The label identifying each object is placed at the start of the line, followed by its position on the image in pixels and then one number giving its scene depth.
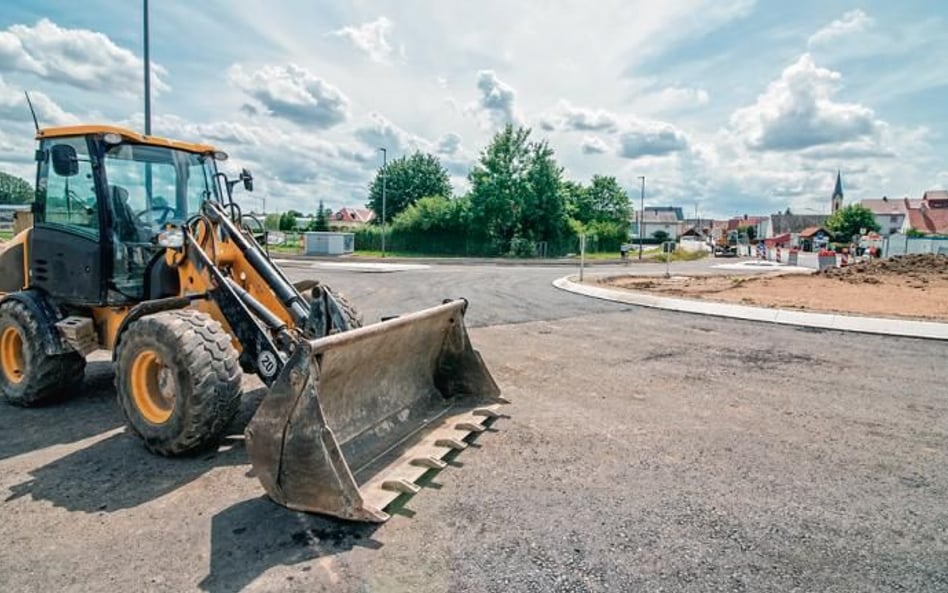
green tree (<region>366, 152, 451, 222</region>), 60.78
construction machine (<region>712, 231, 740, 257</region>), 52.16
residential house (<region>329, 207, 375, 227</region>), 100.50
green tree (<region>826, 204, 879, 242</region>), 76.88
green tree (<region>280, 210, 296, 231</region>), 66.31
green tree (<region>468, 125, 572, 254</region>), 45.50
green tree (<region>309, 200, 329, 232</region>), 57.56
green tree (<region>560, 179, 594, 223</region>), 53.91
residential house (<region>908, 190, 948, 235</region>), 86.19
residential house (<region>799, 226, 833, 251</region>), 71.57
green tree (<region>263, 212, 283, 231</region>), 64.12
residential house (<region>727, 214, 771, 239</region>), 111.76
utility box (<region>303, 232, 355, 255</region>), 40.97
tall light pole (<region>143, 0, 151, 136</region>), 11.13
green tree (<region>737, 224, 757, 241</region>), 103.70
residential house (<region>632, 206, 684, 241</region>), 127.06
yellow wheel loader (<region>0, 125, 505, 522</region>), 3.20
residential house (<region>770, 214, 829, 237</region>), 104.62
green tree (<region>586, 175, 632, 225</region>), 72.06
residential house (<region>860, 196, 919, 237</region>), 96.50
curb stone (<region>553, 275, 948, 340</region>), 10.20
